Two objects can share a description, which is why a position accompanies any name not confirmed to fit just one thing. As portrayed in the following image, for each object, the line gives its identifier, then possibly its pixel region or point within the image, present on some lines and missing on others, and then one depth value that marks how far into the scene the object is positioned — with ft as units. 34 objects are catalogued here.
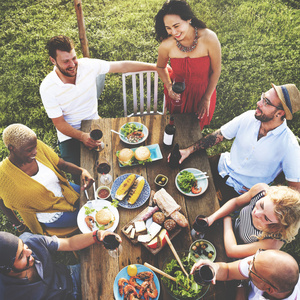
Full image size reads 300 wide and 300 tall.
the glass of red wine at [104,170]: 8.46
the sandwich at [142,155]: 8.87
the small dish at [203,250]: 7.39
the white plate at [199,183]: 8.42
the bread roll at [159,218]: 7.79
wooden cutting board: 7.40
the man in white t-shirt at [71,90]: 9.65
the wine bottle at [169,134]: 8.99
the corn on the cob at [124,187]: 8.25
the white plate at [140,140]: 9.51
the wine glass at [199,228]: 7.45
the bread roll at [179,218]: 7.72
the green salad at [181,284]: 6.69
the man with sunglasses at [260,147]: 8.40
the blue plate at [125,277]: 6.83
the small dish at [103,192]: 8.34
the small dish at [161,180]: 8.55
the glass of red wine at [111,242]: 7.05
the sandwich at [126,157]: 8.82
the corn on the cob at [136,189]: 8.19
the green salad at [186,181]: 8.45
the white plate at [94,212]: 7.84
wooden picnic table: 7.08
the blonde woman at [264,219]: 7.07
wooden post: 11.98
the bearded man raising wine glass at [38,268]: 6.64
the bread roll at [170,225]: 7.66
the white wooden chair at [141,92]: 11.44
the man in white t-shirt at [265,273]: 6.17
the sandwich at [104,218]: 7.70
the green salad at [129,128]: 9.74
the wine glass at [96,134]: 9.21
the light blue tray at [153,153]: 9.04
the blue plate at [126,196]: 8.21
